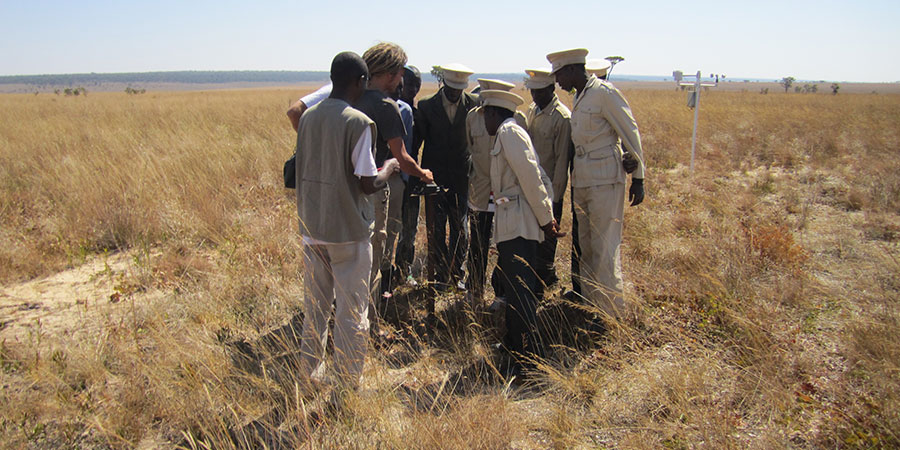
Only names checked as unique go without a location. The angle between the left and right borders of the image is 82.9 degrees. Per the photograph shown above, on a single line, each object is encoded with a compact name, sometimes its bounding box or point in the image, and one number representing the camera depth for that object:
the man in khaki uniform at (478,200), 4.04
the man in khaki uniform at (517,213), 3.08
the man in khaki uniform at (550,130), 3.88
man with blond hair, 3.18
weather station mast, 8.23
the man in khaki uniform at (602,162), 3.48
